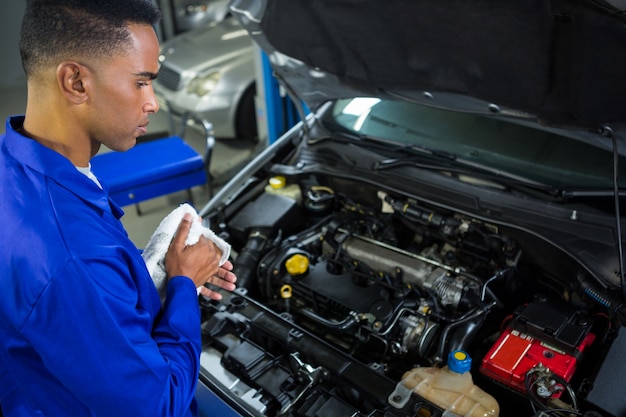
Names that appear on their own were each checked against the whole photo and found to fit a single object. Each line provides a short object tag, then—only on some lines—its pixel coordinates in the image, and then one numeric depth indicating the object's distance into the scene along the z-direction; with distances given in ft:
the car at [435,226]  5.54
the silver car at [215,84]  16.55
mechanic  3.57
